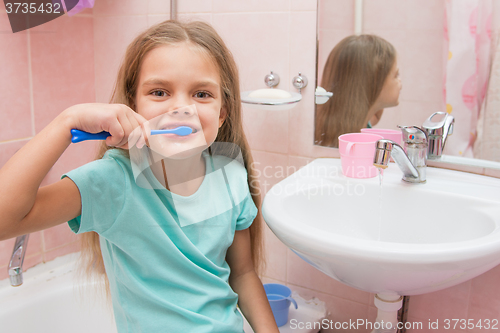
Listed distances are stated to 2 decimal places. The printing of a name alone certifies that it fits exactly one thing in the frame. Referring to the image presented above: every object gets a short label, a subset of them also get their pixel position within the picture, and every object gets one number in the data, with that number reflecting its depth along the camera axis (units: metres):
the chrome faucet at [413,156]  0.93
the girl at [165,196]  0.67
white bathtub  1.19
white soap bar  1.09
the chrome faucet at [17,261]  1.10
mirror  0.99
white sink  0.67
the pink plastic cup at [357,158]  0.98
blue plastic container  1.12
